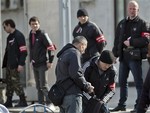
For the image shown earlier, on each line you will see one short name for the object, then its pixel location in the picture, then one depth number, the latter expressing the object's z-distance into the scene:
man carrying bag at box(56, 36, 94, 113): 16.11
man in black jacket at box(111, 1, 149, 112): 19.89
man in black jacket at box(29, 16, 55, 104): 22.42
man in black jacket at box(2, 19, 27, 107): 23.50
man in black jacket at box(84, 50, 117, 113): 16.41
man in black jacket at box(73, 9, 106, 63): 20.89
